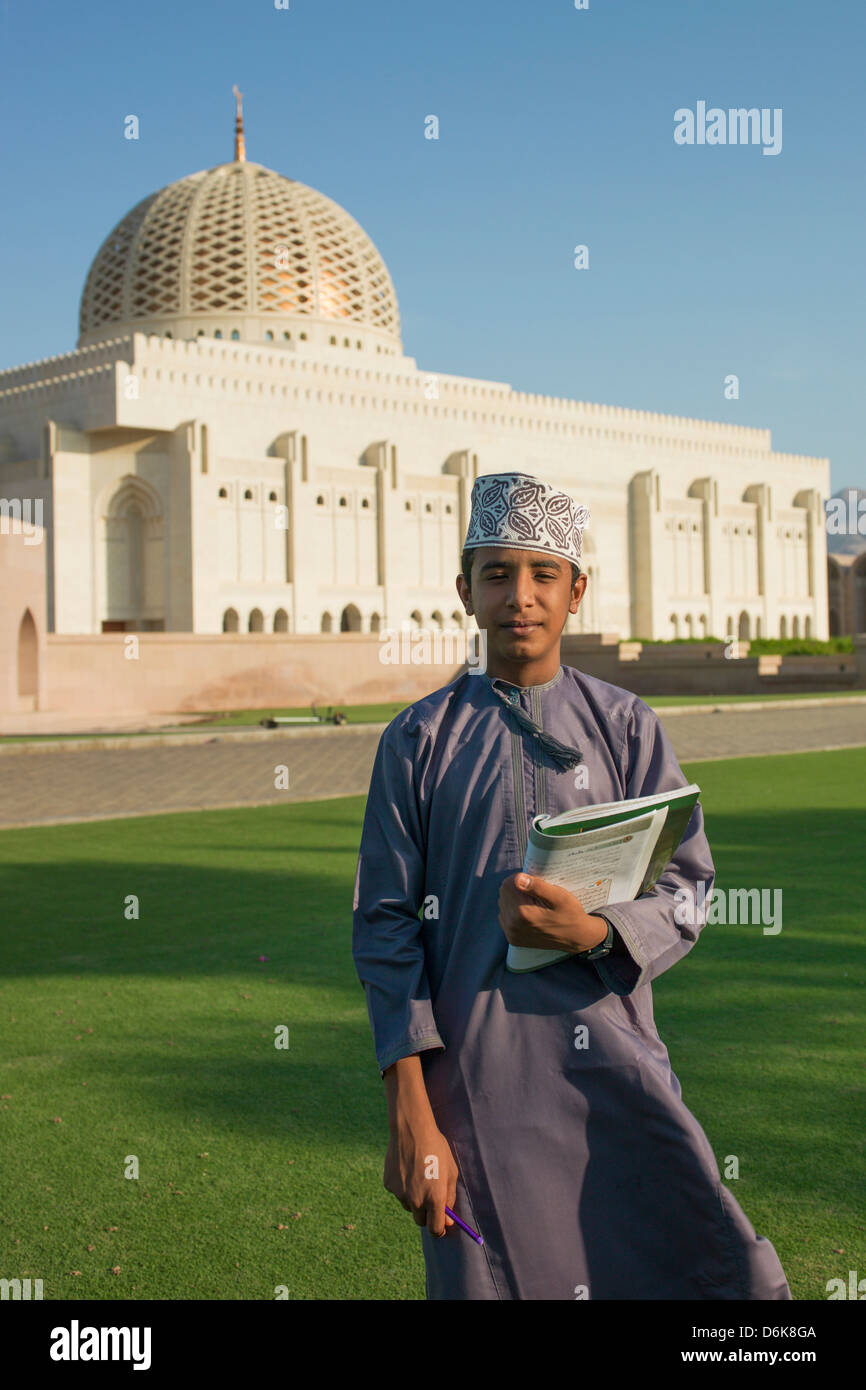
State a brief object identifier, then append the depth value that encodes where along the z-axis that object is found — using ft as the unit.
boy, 6.23
